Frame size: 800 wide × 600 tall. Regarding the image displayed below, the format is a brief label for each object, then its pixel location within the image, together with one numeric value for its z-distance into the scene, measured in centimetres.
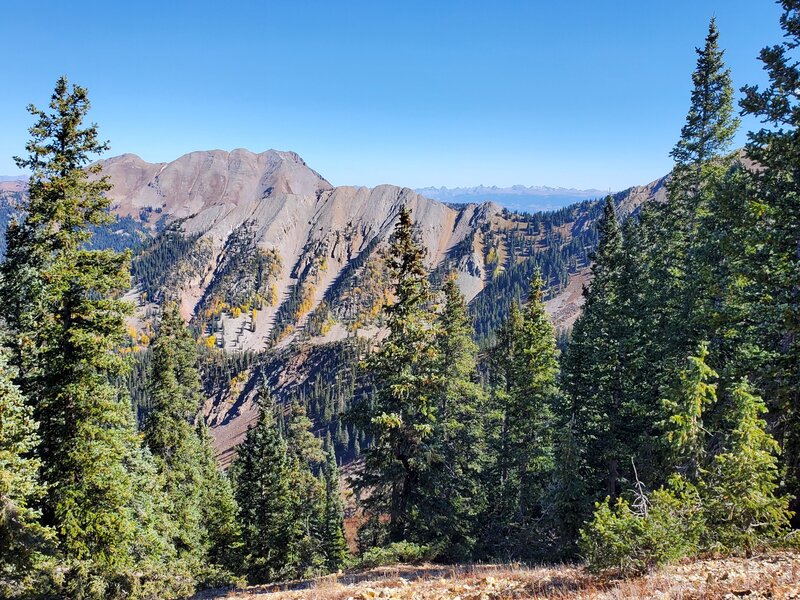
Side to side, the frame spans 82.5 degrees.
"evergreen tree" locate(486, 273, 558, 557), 2303
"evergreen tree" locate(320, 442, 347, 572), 4009
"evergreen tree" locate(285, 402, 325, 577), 2983
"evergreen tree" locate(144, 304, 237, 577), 2591
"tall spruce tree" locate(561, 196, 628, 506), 1953
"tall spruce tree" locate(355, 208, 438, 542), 1834
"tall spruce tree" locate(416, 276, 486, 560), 1884
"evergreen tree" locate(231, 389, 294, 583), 2884
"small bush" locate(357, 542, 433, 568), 1648
